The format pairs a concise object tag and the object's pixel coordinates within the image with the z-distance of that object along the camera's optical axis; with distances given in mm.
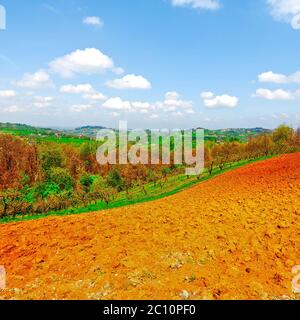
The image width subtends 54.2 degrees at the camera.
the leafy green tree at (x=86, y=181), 36719
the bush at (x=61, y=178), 36219
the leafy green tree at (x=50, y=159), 47844
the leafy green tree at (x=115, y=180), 36222
